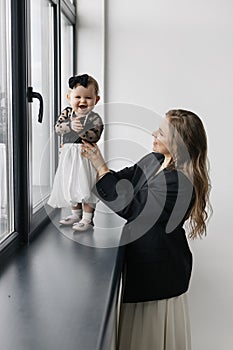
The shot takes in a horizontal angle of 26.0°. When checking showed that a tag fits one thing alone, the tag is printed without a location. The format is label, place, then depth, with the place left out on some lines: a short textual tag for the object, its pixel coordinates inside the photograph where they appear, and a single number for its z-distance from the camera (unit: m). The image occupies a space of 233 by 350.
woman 1.38
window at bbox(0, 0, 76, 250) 1.39
